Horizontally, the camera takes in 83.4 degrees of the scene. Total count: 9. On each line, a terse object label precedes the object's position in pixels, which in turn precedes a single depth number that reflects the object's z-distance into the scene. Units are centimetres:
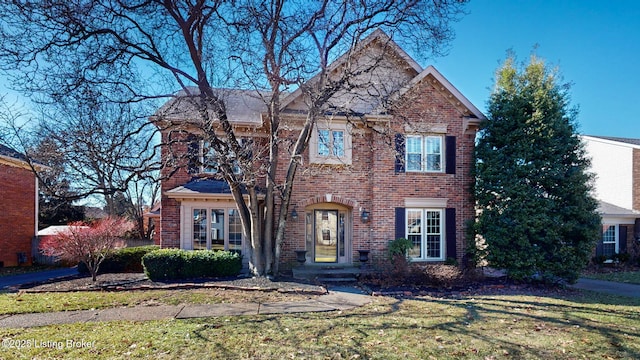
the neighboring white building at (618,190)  1827
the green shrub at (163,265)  1102
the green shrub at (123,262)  1261
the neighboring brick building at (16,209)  1642
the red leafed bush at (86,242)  1041
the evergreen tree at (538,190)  1145
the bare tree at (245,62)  1007
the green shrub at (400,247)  1270
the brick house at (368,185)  1322
